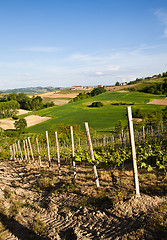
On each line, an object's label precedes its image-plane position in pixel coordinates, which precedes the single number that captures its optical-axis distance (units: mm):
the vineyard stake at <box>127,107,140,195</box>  4591
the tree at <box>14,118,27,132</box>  50275
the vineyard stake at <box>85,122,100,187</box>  6115
